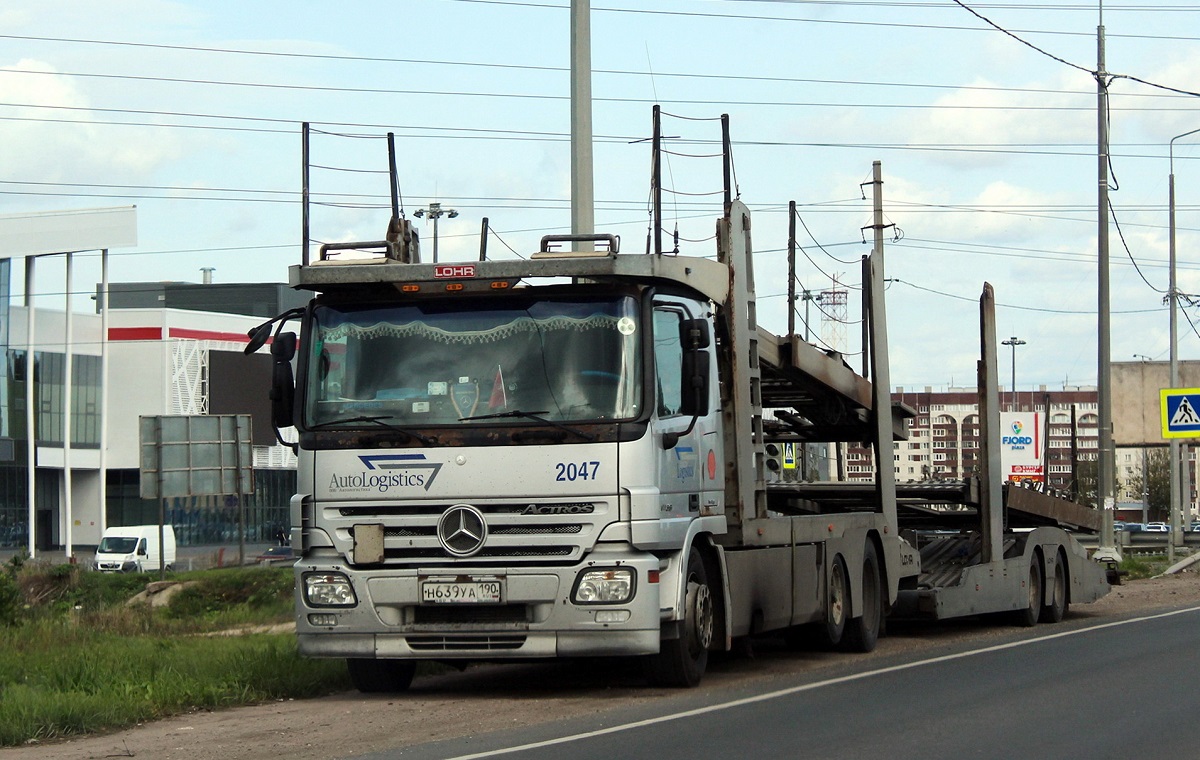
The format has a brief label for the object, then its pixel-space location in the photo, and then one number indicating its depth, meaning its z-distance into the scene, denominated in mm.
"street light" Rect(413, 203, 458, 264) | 62188
